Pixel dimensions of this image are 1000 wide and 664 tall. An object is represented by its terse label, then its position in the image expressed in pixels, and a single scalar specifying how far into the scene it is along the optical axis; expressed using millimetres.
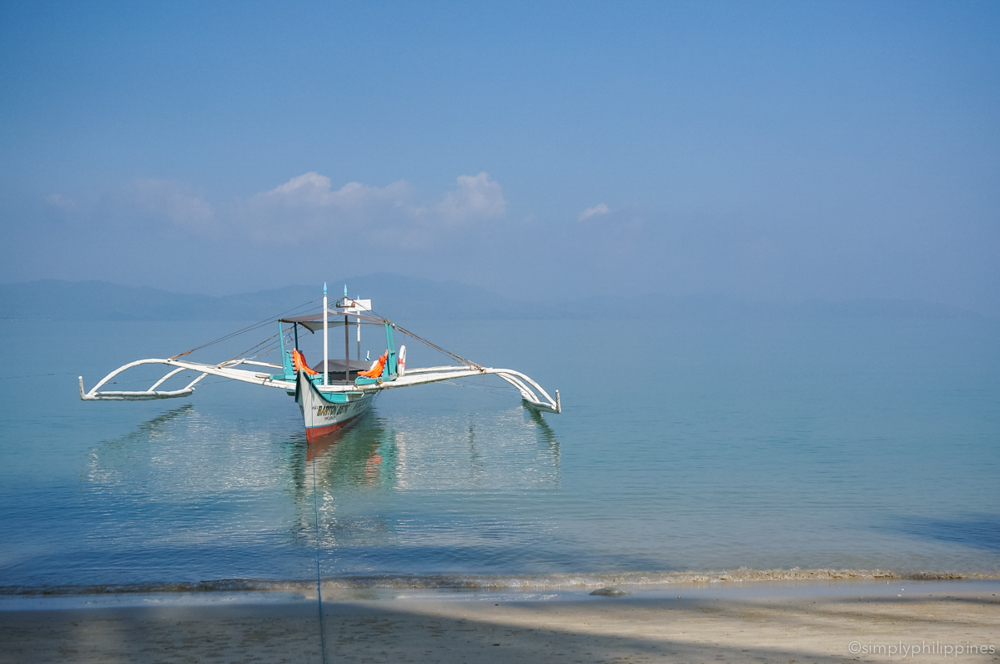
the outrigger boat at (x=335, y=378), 21516
